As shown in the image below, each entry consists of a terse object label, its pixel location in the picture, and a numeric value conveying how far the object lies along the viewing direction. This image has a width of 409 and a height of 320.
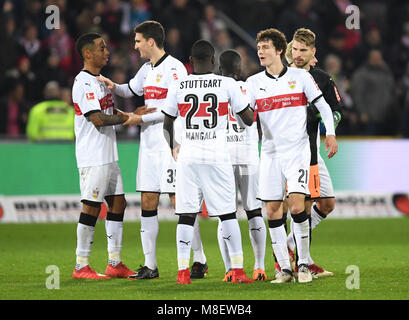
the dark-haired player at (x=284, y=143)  17.94
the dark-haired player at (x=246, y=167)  18.70
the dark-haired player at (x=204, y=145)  17.33
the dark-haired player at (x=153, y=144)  19.27
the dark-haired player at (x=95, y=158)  19.19
